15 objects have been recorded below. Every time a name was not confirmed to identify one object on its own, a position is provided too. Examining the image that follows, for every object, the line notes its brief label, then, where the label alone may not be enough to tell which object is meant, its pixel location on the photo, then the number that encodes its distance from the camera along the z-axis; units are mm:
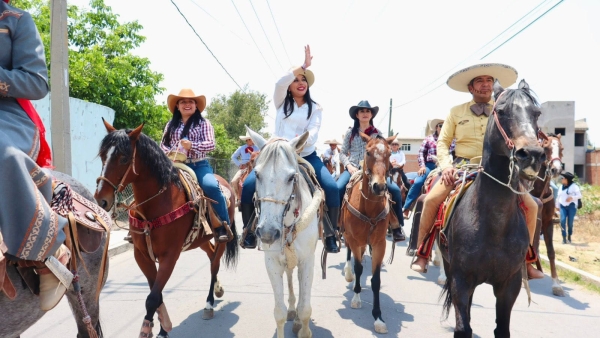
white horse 3221
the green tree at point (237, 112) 31906
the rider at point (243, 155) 10077
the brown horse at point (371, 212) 4832
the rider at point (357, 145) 6168
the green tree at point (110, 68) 11969
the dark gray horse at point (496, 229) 3076
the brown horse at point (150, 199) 3836
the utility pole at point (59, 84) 7000
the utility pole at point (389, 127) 40219
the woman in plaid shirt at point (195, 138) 5098
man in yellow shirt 4238
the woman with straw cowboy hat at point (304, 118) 4598
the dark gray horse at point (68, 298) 2303
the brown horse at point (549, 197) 5891
